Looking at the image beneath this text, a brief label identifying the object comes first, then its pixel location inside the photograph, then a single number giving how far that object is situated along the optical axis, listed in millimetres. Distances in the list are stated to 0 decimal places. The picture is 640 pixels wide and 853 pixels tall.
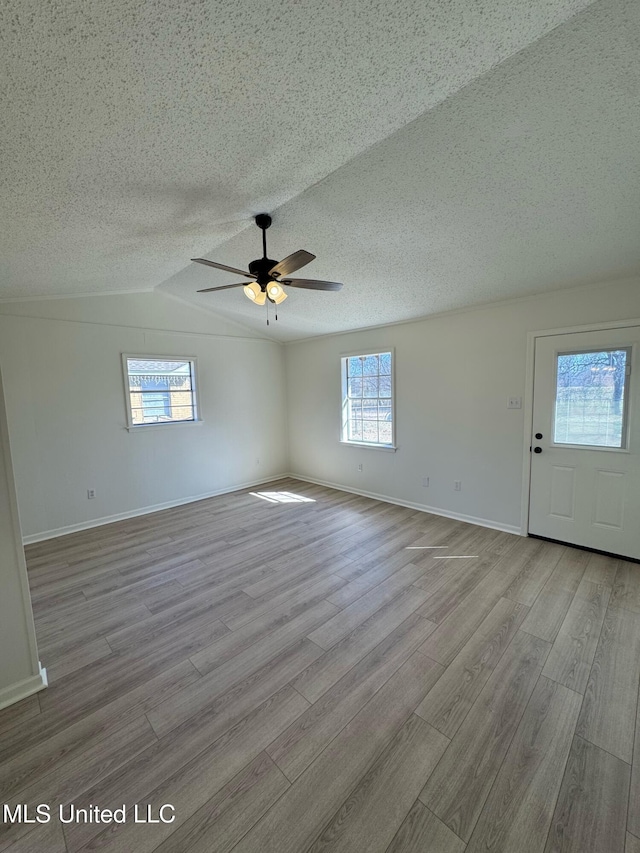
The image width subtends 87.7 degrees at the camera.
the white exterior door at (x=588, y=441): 2855
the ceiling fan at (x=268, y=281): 2283
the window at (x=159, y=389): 4391
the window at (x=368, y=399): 4691
